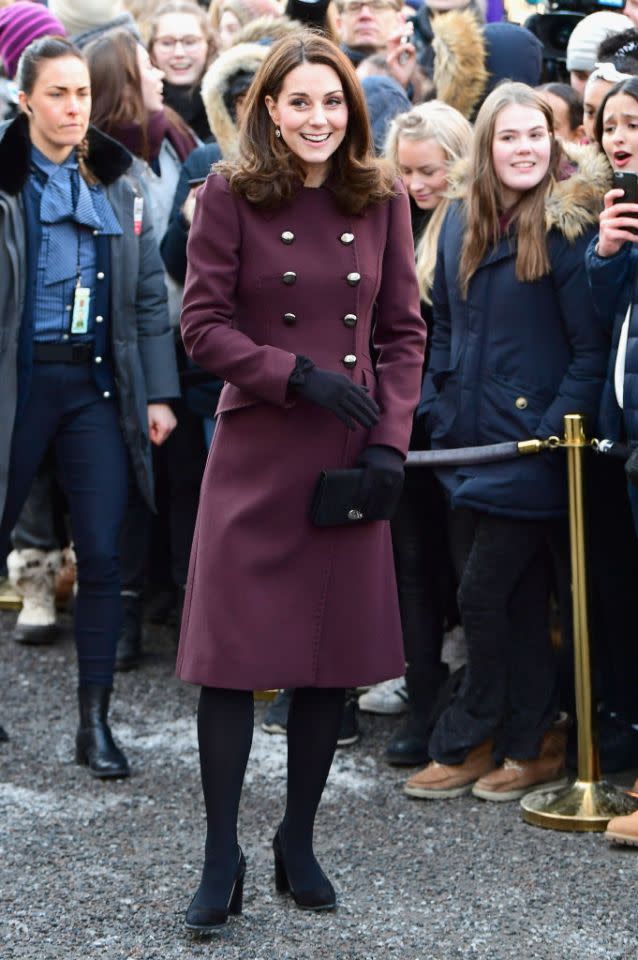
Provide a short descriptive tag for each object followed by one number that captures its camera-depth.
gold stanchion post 9.85
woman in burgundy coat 8.09
